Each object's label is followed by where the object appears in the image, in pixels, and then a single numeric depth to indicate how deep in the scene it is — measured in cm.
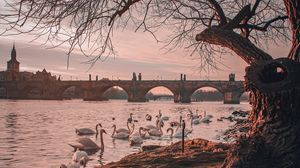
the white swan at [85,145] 1816
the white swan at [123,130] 2408
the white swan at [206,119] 3775
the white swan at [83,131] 2592
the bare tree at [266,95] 551
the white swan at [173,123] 3298
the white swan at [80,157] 1255
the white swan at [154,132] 2445
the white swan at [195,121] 3494
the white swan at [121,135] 2329
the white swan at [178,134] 2329
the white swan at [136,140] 2103
